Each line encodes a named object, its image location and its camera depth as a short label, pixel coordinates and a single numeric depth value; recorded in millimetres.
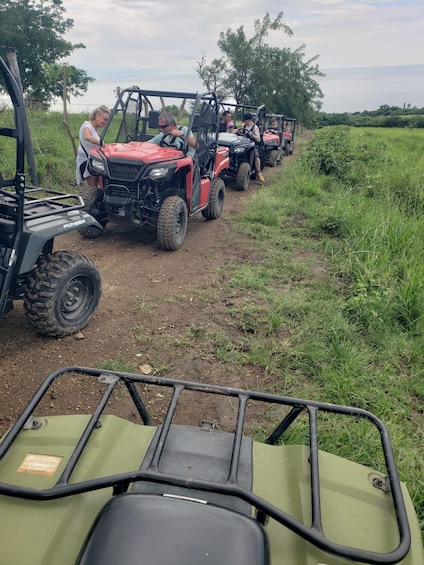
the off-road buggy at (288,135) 15359
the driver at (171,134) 5492
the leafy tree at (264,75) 33500
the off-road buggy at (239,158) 8828
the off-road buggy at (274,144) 11931
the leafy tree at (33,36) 23953
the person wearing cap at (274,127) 13531
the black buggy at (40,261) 2637
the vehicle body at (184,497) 934
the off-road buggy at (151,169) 4973
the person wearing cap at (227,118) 8709
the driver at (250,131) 10047
